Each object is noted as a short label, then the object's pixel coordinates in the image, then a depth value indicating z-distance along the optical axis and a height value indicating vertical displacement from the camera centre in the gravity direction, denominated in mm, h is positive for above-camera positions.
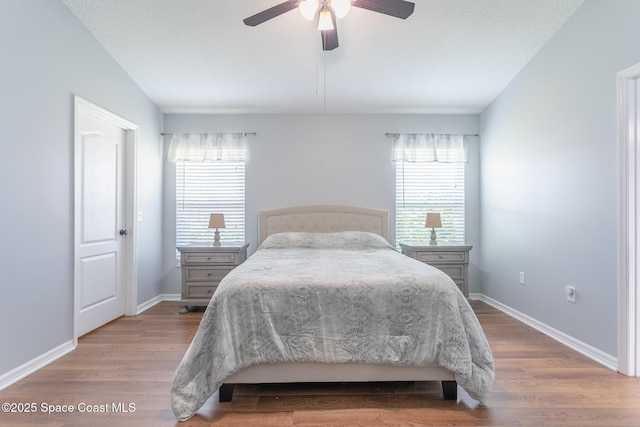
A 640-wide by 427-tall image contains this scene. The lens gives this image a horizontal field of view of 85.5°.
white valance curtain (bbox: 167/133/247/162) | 4551 +887
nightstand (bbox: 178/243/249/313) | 4082 -650
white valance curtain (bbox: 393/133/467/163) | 4574 +880
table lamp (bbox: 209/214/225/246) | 4258 -121
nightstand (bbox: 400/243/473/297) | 4141 -536
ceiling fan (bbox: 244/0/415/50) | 2089 +1301
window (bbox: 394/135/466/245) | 4590 +287
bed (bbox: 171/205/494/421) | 1955 -707
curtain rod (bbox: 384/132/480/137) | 4598 +1056
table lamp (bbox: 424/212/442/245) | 4285 -107
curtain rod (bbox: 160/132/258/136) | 4602 +1067
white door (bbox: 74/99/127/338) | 3129 -60
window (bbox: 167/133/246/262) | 4609 +203
